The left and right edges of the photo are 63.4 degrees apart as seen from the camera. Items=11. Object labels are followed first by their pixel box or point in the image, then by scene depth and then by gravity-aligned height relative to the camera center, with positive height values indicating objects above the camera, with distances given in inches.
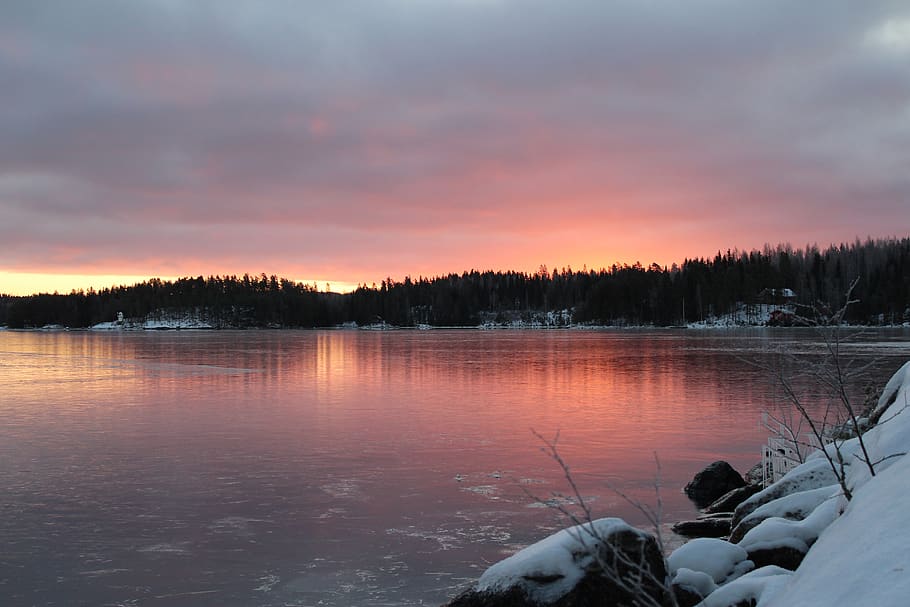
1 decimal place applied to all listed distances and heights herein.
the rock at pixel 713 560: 292.8 -99.0
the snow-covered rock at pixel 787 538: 291.1 -91.4
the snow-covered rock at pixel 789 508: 338.6 -91.8
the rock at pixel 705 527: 422.3 -123.7
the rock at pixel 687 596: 269.6 -103.3
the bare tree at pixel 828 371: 220.1 -20.0
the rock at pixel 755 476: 512.6 -114.9
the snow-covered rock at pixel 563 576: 264.2 -94.2
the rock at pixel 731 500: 458.6 -116.3
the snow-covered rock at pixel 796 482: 372.5 -86.7
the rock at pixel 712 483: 500.3 -116.4
